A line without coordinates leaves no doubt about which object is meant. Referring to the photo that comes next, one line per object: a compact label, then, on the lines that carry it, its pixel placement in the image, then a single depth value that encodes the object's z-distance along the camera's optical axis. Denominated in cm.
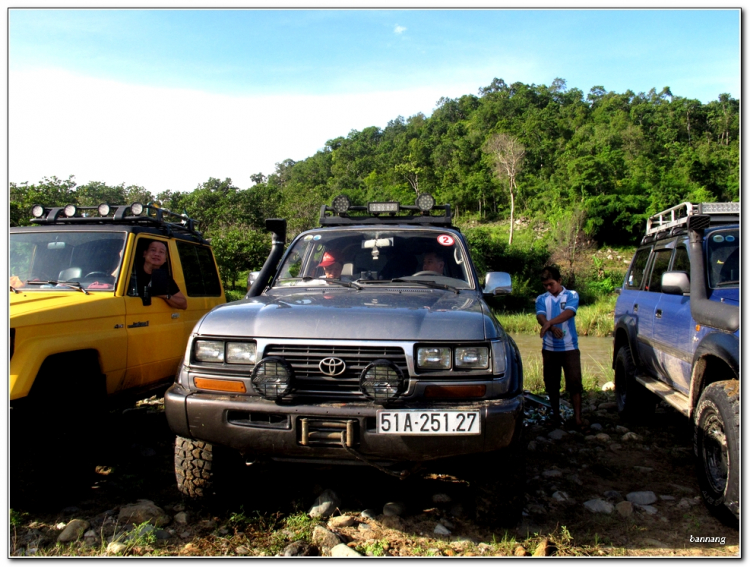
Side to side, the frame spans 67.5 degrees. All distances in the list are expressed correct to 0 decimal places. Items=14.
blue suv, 335
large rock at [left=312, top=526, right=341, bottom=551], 307
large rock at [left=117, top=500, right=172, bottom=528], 333
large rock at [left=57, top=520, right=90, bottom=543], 314
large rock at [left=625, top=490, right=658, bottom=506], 386
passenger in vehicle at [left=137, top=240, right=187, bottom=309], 461
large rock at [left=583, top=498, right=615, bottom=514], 367
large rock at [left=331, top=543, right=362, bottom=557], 298
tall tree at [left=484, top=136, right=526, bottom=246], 5950
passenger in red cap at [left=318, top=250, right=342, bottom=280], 448
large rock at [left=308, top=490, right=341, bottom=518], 344
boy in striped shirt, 574
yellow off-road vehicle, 351
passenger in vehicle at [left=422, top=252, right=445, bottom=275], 447
